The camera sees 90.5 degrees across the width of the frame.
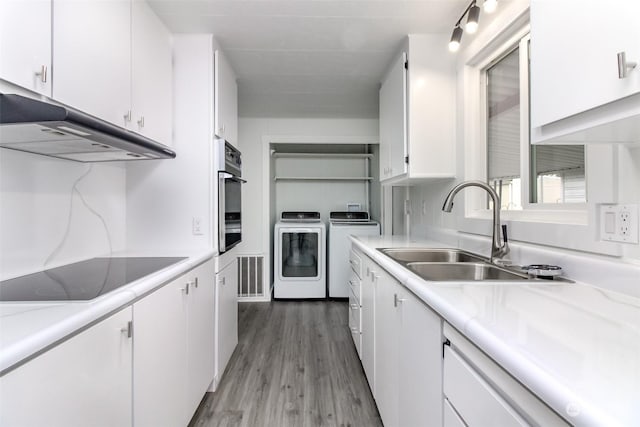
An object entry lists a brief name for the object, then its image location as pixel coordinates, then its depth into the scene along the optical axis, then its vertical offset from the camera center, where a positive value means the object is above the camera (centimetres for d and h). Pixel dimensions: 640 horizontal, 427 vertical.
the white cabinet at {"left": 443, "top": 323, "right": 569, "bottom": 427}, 53 -36
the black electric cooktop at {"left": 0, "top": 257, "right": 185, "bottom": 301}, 95 -23
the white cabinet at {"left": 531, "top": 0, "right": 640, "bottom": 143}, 64 +35
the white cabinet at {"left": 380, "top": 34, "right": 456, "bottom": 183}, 208 +70
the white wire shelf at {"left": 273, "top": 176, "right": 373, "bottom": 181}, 444 +52
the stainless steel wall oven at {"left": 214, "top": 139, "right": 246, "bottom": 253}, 205 +15
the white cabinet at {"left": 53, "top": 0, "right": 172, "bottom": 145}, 115 +68
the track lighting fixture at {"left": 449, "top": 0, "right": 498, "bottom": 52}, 135 +91
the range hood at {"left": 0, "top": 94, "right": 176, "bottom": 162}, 88 +28
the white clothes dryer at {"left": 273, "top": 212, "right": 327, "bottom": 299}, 388 -56
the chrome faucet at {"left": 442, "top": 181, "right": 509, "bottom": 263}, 144 -7
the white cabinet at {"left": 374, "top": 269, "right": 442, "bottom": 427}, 93 -52
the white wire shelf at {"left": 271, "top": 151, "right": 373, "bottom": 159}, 445 +86
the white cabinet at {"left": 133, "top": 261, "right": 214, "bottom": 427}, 112 -58
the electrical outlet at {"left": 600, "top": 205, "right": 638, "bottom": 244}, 93 -3
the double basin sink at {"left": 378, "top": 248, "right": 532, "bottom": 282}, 133 -24
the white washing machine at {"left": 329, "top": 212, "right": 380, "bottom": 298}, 386 -47
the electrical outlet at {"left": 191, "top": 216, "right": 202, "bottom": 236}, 201 -7
